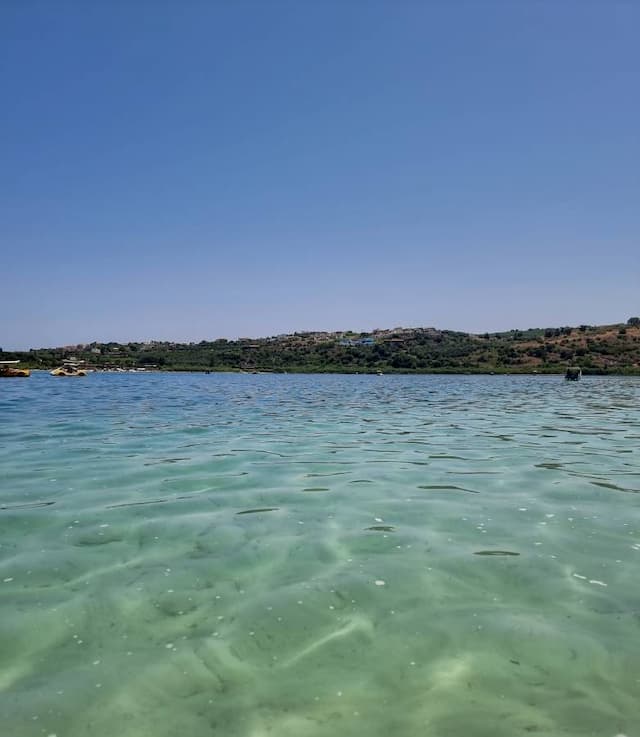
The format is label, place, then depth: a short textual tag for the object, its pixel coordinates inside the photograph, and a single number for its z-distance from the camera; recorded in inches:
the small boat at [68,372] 3467.0
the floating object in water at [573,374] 3026.6
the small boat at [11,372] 3042.1
